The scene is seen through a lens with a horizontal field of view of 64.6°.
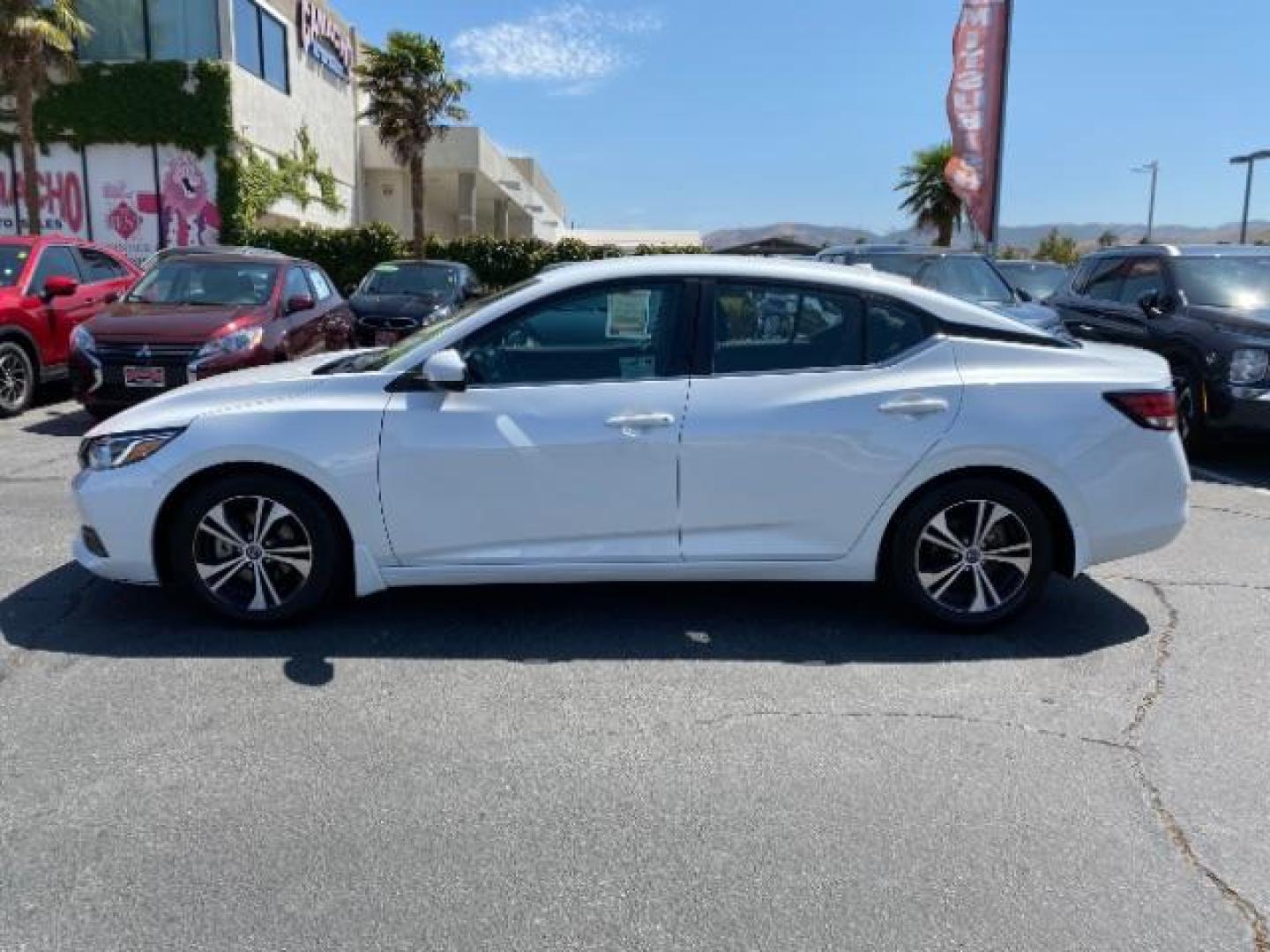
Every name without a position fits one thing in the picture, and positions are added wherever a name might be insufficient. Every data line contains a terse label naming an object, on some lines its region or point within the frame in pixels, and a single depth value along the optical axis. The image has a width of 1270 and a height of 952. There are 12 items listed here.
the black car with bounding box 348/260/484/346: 13.01
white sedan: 4.05
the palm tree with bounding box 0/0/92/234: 19.55
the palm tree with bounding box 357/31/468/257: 28.66
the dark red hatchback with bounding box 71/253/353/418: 8.09
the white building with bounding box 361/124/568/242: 34.09
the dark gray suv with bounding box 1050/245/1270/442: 7.57
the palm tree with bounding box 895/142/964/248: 40.00
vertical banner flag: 18.00
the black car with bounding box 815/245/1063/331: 10.31
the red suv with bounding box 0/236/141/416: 9.40
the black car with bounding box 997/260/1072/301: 17.61
